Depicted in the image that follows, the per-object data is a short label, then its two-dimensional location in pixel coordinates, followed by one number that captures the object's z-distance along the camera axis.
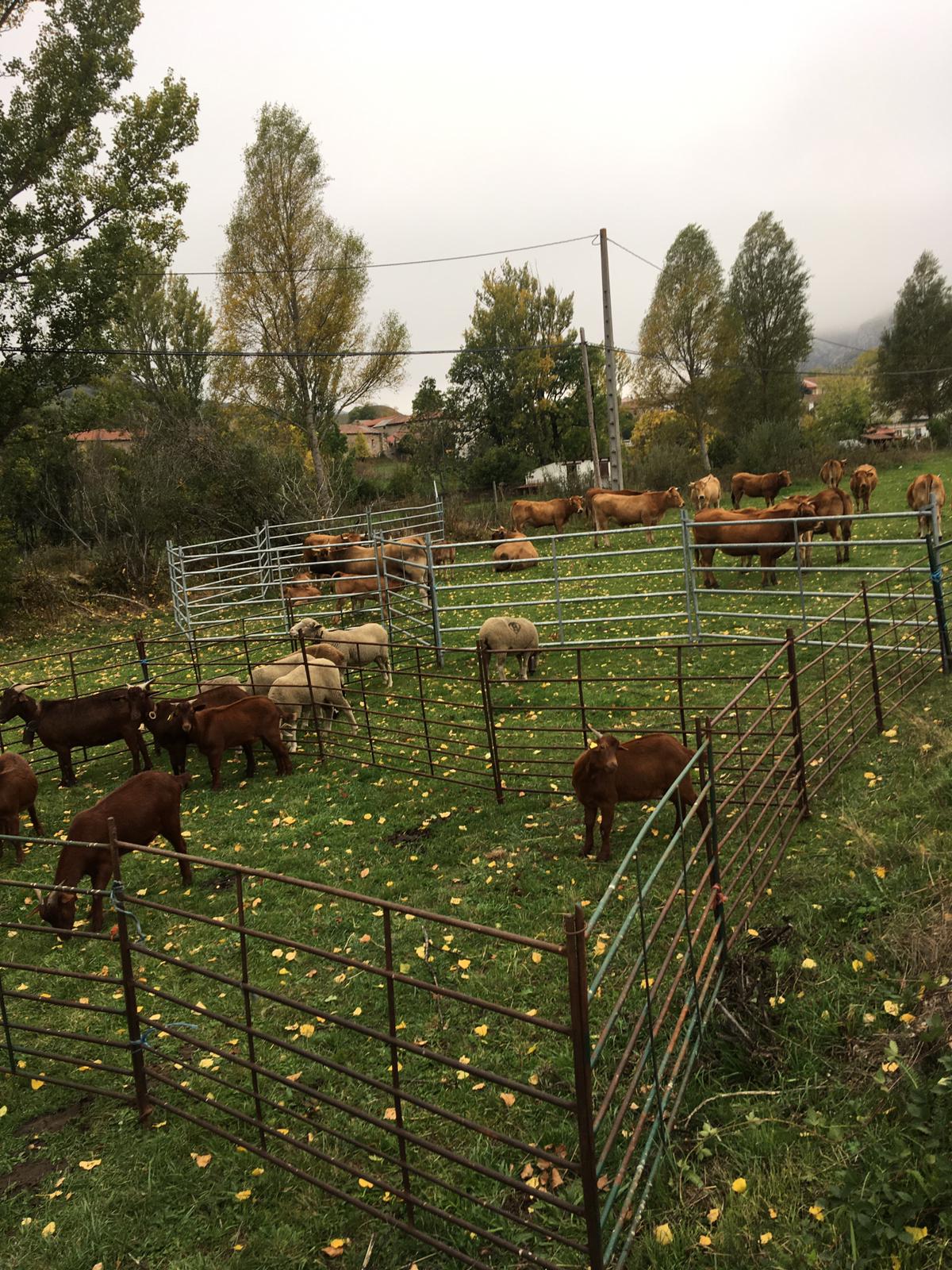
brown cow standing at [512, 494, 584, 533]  22.92
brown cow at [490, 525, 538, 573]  18.58
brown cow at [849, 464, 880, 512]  19.81
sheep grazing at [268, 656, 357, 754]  9.63
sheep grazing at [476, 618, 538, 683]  10.77
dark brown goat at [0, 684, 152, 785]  9.18
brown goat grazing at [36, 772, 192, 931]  5.85
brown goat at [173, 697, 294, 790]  8.49
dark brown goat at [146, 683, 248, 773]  8.82
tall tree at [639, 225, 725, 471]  40.06
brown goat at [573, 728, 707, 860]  5.83
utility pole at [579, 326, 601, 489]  27.03
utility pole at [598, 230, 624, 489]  21.62
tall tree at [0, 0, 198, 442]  18.58
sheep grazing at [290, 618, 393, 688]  11.66
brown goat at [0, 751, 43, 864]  7.43
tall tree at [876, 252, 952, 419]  43.16
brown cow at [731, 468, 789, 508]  19.75
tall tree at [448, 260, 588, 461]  41.16
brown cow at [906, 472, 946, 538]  16.20
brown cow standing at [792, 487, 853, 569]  15.10
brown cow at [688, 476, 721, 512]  23.48
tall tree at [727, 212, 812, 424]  41.41
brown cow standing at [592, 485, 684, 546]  20.11
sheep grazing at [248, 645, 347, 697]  10.02
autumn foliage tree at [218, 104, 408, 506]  27.75
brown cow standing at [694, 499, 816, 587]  13.08
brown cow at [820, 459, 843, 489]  19.48
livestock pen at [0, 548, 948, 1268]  3.13
